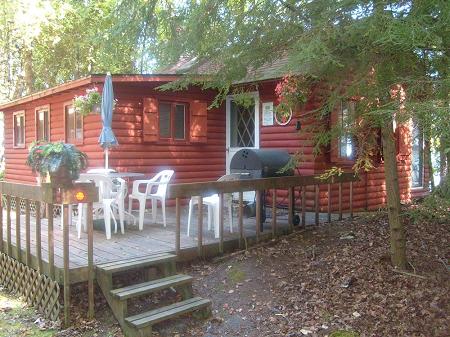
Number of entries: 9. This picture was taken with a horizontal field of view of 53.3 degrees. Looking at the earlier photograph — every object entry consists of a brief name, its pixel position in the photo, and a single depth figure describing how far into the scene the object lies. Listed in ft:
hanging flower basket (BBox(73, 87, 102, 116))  25.25
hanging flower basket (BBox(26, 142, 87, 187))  13.51
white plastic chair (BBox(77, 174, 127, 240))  17.85
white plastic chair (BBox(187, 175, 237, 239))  18.71
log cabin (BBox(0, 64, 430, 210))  26.61
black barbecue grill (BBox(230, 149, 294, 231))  21.03
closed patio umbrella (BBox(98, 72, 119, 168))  21.15
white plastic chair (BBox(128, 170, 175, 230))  19.88
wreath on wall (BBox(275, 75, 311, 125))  17.59
